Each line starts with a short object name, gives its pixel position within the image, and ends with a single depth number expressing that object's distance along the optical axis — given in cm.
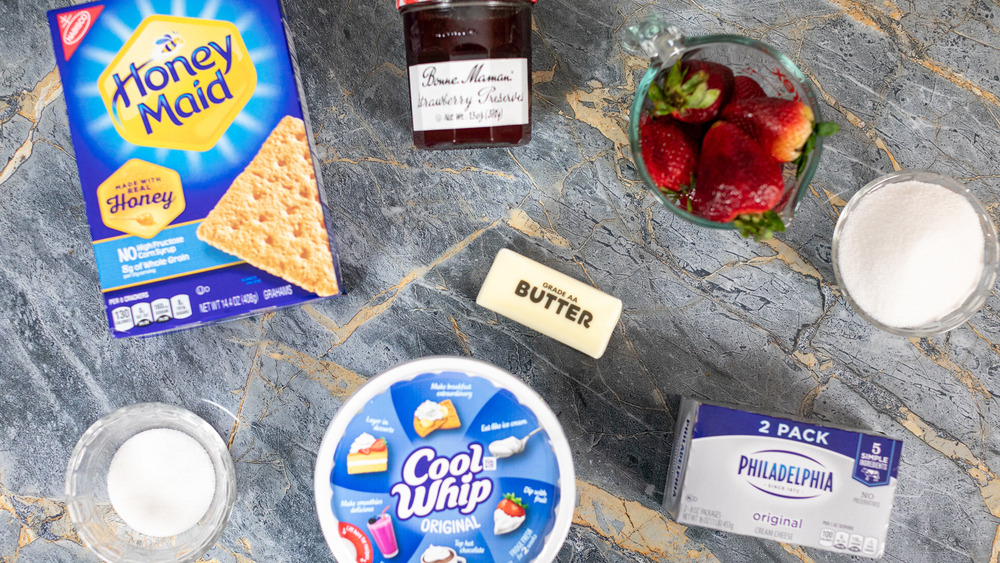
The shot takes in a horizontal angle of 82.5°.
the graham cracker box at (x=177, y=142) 77
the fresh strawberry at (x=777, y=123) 67
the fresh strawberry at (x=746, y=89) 71
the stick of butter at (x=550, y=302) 82
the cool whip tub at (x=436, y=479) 74
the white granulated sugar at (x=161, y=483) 87
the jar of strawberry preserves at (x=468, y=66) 75
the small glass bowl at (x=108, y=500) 87
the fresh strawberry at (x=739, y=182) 66
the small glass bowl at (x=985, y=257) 81
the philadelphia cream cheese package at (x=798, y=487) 77
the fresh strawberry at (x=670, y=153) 71
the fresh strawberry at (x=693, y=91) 65
